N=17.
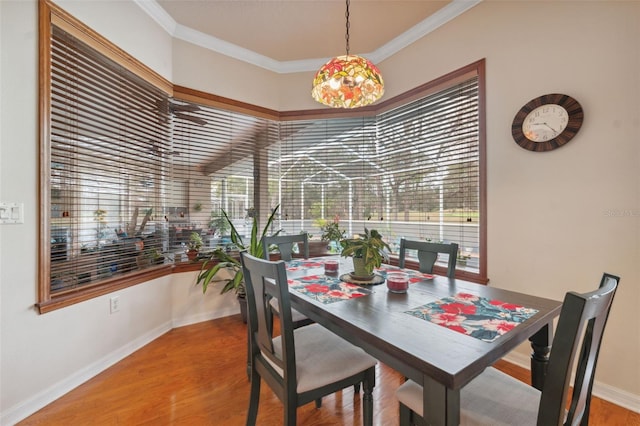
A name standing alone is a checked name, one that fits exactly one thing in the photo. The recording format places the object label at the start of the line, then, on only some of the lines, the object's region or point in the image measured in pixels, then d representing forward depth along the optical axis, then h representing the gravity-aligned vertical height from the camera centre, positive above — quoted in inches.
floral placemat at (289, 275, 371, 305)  54.9 -15.9
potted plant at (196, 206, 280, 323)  106.1 -20.1
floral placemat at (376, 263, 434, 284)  67.8 -15.4
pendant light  64.5 +30.3
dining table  33.3 -16.5
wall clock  71.2 +24.3
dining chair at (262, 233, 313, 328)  90.5 -9.9
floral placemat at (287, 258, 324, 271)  80.4 -15.0
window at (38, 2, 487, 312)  72.8 +16.9
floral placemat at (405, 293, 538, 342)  40.3 -16.2
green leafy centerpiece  61.9 -8.5
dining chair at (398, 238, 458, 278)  73.8 -10.4
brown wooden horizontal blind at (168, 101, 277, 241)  110.0 +18.7
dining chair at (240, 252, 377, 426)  46.4 -26.9
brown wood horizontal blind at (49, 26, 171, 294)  71.4 +13.5
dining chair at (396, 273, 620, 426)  29.5 -22.6
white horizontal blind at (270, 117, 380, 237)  129.9 +19.6
